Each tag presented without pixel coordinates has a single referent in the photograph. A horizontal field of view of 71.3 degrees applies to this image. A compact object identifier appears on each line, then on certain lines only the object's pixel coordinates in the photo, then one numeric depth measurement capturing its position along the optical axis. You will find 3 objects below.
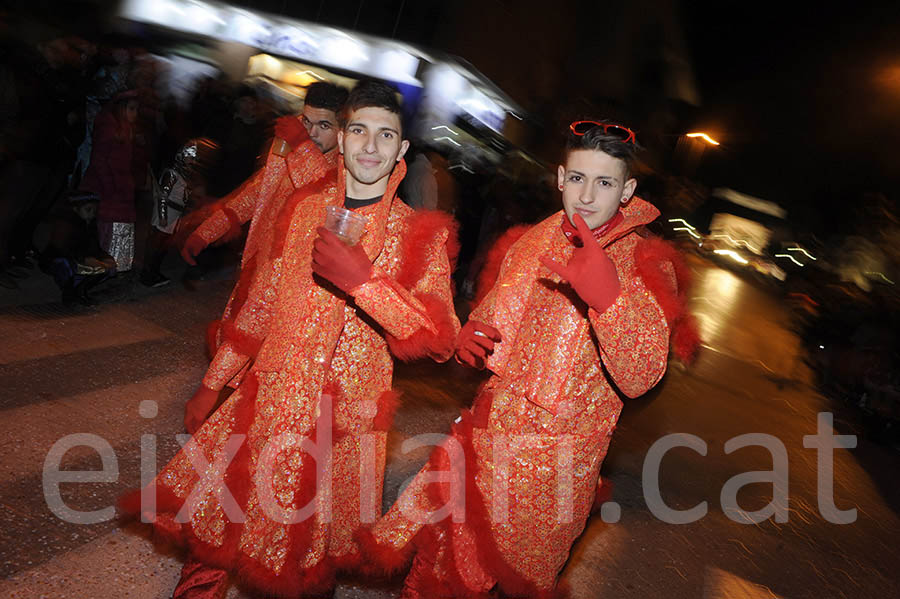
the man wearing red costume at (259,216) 2.98
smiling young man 2.23
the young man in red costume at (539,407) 2.29
